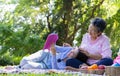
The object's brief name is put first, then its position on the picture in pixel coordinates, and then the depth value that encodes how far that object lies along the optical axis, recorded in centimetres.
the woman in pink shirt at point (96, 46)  488
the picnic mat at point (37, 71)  378
